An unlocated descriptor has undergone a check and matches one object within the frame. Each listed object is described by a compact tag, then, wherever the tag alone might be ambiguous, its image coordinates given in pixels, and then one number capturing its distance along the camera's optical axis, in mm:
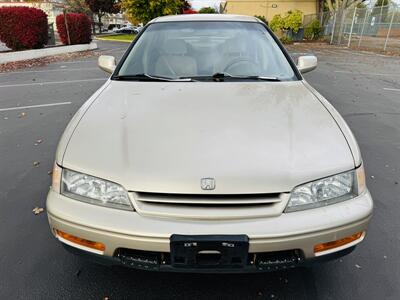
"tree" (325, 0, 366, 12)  23812
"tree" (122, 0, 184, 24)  22467
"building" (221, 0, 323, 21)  31031
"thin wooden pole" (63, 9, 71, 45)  17831
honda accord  1590
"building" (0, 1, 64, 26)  45688
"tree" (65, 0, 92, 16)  46078
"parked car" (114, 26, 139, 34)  47122
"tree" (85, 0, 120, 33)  44969
